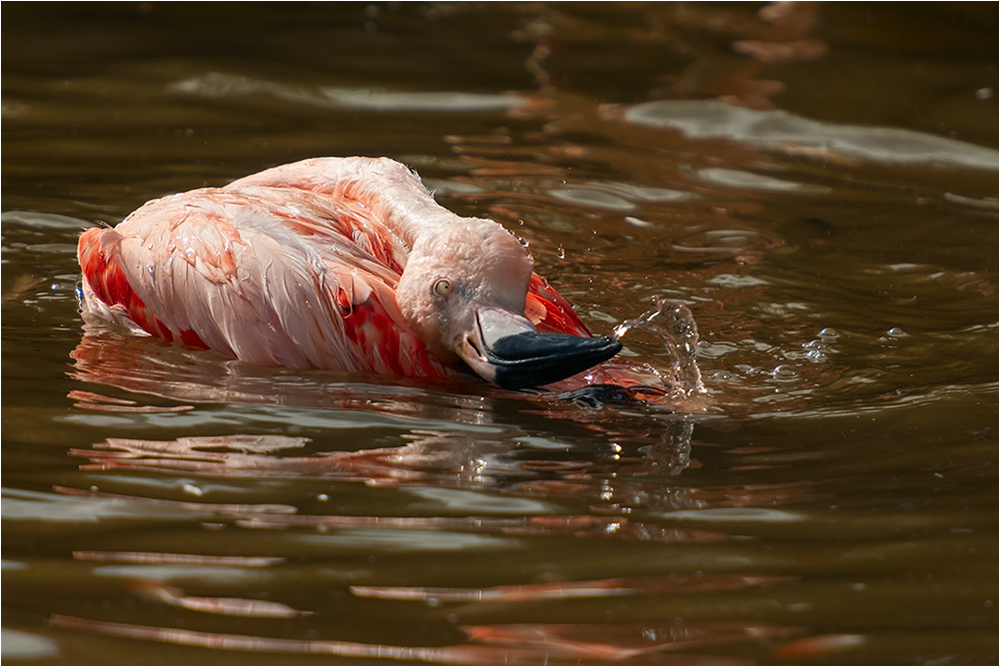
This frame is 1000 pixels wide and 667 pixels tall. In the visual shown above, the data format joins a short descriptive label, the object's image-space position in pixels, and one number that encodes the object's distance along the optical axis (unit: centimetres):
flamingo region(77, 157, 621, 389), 831
